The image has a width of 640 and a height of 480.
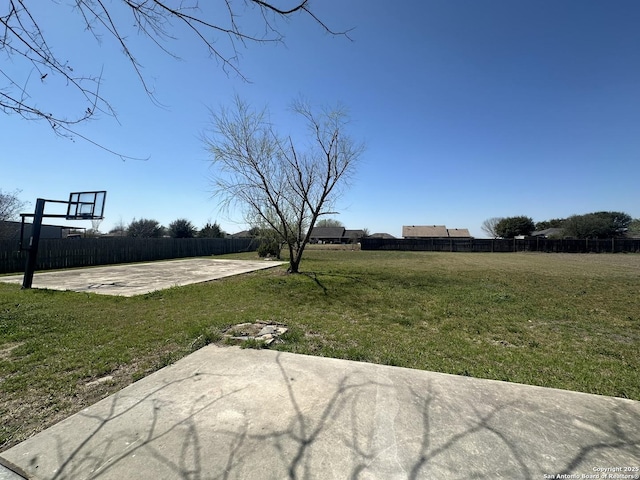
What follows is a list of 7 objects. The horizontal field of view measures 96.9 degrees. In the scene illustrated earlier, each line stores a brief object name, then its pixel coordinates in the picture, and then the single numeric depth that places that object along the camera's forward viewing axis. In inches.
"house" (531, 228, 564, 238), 1631.2
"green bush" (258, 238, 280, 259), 695.7
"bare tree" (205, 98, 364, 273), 368.8
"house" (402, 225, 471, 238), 2019.9
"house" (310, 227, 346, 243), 2474.5
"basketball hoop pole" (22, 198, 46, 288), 279.5
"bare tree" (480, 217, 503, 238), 1979.6
